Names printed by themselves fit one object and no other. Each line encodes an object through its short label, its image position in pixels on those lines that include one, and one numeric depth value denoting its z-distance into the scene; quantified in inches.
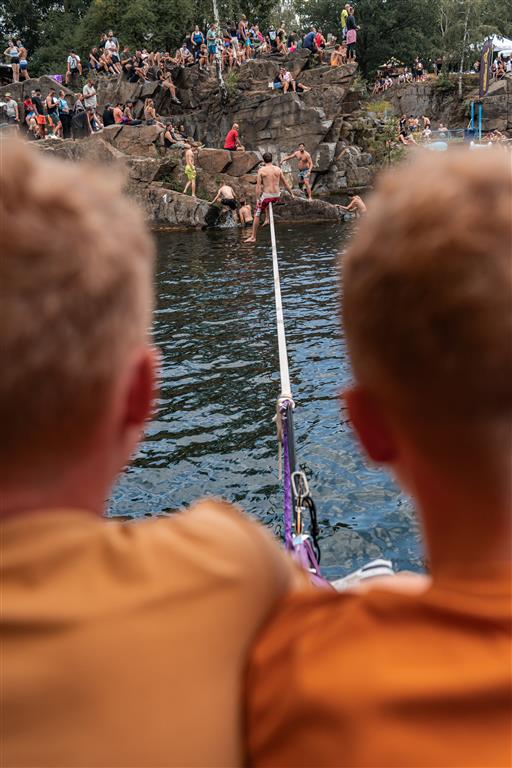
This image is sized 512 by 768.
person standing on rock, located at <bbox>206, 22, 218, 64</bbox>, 1298.0
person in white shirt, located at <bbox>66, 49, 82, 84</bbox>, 1373.0
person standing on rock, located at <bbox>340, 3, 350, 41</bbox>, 1404.2
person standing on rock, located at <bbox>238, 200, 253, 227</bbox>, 922.7
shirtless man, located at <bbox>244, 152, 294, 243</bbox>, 703.7
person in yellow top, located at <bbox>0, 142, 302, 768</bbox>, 34.8
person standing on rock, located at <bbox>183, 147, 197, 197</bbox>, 986.1
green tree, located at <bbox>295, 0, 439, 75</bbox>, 1893.5
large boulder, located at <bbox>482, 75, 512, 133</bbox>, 1520.7
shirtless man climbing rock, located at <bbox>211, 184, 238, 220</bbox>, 926.4
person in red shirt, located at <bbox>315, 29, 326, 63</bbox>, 1312.7
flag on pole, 1338.6
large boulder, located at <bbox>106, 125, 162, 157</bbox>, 1083.9
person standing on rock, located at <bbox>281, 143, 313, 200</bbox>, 1024.2
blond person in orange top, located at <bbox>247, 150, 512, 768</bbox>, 31.2
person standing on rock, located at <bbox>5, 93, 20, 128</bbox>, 1167.5
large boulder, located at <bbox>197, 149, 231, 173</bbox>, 1030.6
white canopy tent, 1631.4
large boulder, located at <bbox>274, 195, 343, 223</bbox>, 901.8
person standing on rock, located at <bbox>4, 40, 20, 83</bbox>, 1296.8
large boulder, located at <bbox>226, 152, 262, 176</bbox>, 1029.2
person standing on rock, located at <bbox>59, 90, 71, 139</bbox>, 1133.7
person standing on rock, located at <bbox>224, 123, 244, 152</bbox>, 1039.6
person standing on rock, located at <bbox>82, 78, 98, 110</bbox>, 1182.3
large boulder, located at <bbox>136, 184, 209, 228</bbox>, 925.8
